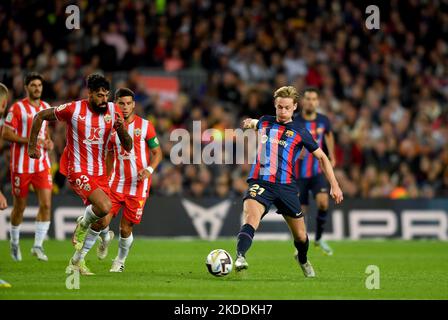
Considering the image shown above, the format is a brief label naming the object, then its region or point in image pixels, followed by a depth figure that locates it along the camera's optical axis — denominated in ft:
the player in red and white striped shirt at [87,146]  34.09
